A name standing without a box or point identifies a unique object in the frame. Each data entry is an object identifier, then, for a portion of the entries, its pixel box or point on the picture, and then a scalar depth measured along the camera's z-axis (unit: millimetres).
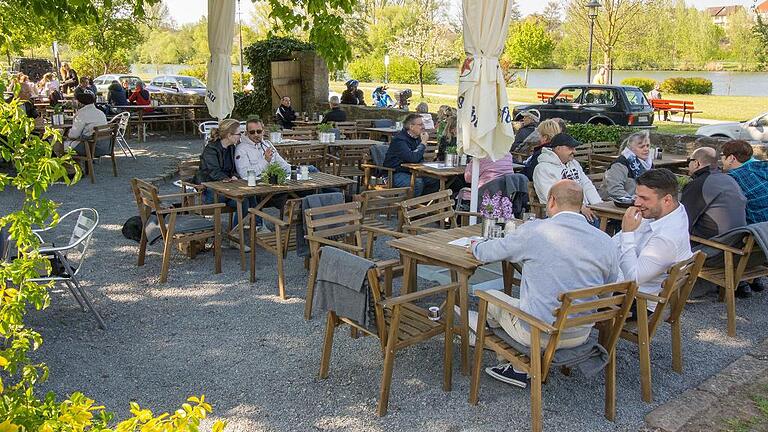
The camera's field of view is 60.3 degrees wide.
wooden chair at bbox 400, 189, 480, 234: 4929
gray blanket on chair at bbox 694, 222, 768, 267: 4609
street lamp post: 19816
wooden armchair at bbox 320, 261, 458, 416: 3393
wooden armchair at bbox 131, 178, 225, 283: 5578
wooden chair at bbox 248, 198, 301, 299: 5320
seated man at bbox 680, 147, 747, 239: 4992
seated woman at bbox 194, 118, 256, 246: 6480
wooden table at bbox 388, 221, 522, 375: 3848
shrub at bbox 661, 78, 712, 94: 33375
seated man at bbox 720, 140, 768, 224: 5371
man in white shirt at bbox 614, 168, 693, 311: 3852
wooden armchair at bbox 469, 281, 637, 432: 3074
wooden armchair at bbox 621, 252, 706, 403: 3586
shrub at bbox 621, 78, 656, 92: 32031
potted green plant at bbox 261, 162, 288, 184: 6109
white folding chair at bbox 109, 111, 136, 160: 11473
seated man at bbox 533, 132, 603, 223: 5664
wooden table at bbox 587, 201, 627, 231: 5469
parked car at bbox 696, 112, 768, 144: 12551
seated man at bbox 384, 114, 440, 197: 7707
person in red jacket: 16531
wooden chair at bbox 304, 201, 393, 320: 4680
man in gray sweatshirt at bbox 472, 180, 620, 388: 3264
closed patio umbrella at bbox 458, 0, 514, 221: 5164
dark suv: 15344
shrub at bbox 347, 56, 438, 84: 39688
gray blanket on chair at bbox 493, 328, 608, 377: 3277
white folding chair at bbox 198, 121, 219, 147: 11143
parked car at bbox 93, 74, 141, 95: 24359
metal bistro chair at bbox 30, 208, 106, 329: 4477
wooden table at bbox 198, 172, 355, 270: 5832
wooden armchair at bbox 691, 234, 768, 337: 4707
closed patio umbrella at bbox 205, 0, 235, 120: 7980
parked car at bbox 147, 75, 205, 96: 23547
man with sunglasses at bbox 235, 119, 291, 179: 6617
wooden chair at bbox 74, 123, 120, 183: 10000
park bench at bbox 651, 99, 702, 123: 21219
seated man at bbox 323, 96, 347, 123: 12108
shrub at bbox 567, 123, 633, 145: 11430
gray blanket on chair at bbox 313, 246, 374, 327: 3457
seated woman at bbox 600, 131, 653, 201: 6039
